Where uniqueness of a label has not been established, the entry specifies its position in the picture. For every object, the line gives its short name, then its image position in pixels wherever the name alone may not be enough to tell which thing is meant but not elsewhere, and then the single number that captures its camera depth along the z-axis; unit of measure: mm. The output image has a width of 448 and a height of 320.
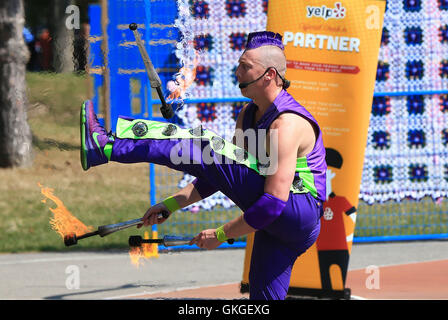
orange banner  12891
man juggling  8555
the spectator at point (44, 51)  12422
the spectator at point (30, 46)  14539
